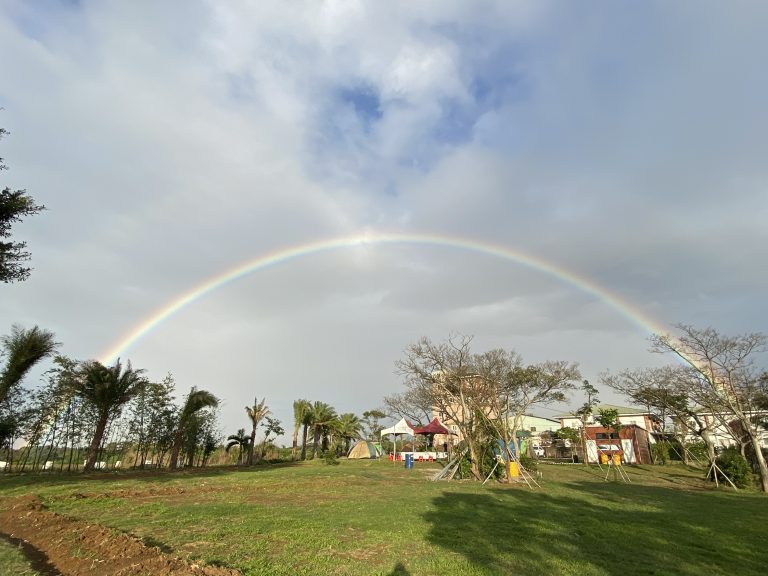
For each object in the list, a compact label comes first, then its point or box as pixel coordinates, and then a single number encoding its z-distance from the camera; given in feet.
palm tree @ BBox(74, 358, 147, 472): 93.45
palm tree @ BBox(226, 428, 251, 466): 140.05
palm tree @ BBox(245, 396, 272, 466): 135.40
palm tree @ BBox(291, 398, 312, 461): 159.84
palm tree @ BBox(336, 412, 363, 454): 195.12
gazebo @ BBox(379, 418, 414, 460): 144.25
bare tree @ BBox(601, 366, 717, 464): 85.40
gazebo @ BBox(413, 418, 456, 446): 149.38
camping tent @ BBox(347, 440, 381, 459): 172.45
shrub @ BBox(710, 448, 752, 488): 73.97
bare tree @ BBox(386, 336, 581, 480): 80.94
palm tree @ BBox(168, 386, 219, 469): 112.16
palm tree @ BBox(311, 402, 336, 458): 165.27
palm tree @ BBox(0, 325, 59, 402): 76.69
